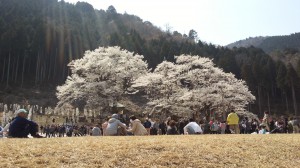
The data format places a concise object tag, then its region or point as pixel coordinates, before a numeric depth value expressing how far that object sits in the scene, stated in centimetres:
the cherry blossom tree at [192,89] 3734
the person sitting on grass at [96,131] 1703
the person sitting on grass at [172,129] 1783
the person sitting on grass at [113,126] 1456
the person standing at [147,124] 2060
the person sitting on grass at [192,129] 1667
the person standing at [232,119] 1980
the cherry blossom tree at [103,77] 3662
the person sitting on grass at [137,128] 1545
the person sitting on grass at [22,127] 1127
